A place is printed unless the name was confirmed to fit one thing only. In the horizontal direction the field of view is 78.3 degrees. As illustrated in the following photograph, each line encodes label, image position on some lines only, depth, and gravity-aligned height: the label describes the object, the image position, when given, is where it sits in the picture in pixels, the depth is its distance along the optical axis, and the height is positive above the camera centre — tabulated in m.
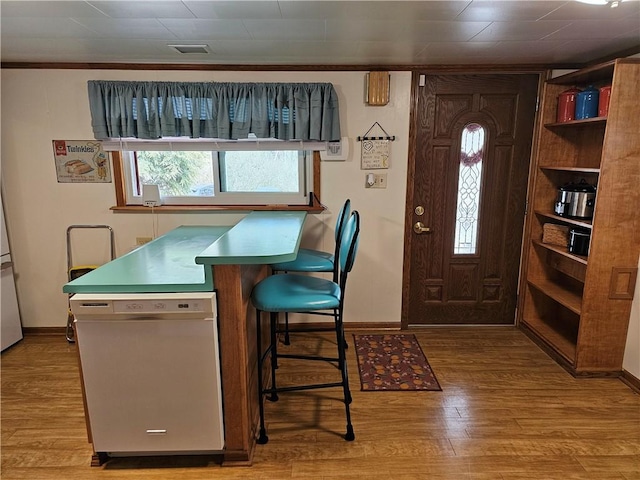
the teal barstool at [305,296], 1.87 -0.60
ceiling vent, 2.43 +0.77
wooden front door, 3.04 -0.18
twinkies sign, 3.00 +0.08
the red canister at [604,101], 2.38 +0.44
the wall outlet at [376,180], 3.08 -0.05
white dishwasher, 1.67 -0.88
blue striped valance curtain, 2.82 +0.45
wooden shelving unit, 2.32 -0.38
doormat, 2.55 -1.34
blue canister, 2.56 +0.46
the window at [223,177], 3.12 -0.03
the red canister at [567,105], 2.75 +0.48
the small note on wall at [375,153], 3.04 +0.15
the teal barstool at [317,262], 2.38 -0.57
